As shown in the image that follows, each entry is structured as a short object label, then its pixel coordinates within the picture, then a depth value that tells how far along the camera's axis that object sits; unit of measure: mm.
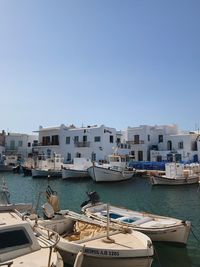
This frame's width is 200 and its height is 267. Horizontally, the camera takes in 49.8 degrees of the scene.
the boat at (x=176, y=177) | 25901
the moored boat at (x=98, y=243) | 6630
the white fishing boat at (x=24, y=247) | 5200
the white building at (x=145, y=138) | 43133
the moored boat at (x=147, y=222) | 9197
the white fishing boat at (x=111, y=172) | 29316
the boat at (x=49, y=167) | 34130
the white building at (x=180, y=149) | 39340
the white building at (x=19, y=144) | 53507
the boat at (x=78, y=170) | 32112
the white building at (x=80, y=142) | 40181
